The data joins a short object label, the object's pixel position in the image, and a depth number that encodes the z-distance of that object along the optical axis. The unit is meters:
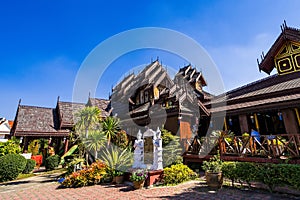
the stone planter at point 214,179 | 7.30
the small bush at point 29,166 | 14.55
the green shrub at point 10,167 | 12.17
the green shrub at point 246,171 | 6.82
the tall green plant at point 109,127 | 14.09
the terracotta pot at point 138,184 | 8.16
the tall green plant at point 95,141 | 12.10
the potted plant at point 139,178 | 8.16
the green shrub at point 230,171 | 7.35
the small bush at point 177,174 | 8.61
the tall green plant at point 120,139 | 14.83
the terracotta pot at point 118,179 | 9.53
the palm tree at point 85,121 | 12.96
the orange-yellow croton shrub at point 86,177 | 9.38
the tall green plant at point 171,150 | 10.29
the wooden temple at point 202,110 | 9.84
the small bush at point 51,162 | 15.53
